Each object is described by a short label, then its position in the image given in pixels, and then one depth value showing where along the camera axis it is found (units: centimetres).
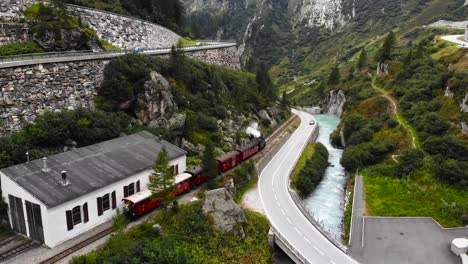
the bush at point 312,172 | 4788
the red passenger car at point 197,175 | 3866
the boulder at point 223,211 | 3325
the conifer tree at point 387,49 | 9900
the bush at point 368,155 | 5506
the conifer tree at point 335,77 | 12275
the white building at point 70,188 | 2695
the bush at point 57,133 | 3206
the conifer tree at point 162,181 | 2986
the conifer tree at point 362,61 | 11412
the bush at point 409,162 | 4862
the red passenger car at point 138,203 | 3122
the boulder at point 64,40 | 4325
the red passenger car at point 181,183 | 3598
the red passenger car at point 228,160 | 4400
